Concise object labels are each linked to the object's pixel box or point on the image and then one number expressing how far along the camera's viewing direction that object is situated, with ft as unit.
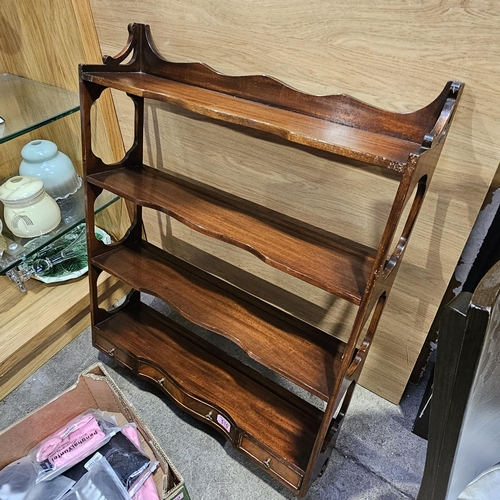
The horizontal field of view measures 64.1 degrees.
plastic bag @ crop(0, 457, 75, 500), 3.03
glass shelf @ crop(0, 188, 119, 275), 4.00
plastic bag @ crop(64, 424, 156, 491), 3.21
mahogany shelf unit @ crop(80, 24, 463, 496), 2.46
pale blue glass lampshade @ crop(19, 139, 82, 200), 4.32
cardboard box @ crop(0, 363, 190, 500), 3.19
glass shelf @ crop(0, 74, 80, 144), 3.77
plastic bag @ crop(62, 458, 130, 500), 3.02
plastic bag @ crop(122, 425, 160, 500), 3.18
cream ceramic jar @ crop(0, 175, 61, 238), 3.96
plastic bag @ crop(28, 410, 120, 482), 3.18
